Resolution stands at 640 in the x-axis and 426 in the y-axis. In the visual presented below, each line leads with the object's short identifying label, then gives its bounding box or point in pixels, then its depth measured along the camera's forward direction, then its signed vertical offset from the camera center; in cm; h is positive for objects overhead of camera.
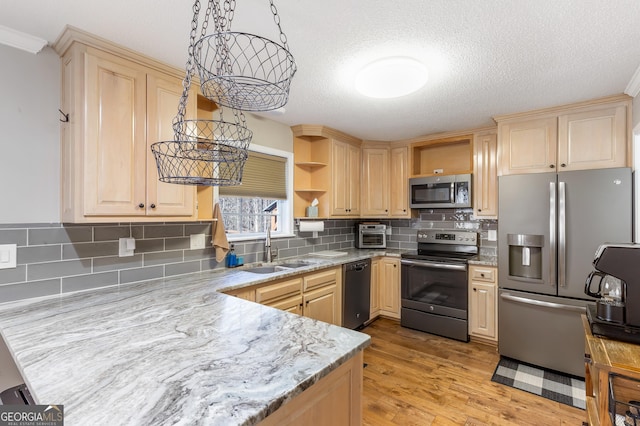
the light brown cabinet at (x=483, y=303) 310 -93
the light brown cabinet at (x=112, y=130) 167 +49
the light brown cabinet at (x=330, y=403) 92 -64
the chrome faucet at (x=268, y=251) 305 -38
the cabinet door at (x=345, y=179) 368 +42
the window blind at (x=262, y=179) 293 +35
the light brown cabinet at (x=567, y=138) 253 +68
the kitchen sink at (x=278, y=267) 269 -51
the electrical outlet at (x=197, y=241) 248 -23
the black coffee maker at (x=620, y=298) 148 -42
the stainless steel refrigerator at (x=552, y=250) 246 -32
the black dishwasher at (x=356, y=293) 328 -90
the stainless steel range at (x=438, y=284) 326 -79
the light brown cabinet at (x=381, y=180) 408 +45
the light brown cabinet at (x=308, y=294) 237 -71
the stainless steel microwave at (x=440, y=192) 350 +26
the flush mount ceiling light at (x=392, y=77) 190 +89
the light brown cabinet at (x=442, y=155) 373 +75
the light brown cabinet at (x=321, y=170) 350 +52
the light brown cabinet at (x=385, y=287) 377 -93
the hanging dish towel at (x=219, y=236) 253 -19
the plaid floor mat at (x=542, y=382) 229 -138
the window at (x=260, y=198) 293 +15
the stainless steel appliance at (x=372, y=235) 416 -30
